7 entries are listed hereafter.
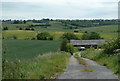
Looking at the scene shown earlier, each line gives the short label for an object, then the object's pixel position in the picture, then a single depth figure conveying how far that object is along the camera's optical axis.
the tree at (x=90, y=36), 120.35
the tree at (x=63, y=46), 74.21
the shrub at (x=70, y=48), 79.24
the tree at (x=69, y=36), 113.88
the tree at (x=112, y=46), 21.87
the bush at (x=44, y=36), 105.06
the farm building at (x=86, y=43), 106.24
